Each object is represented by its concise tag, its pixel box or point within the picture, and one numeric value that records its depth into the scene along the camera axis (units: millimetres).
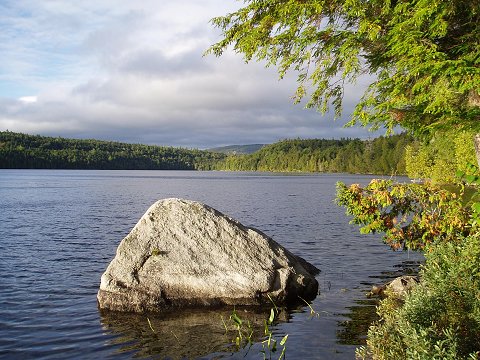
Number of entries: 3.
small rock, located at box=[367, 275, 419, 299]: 13917
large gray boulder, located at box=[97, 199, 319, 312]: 14359
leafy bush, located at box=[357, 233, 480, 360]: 6098
